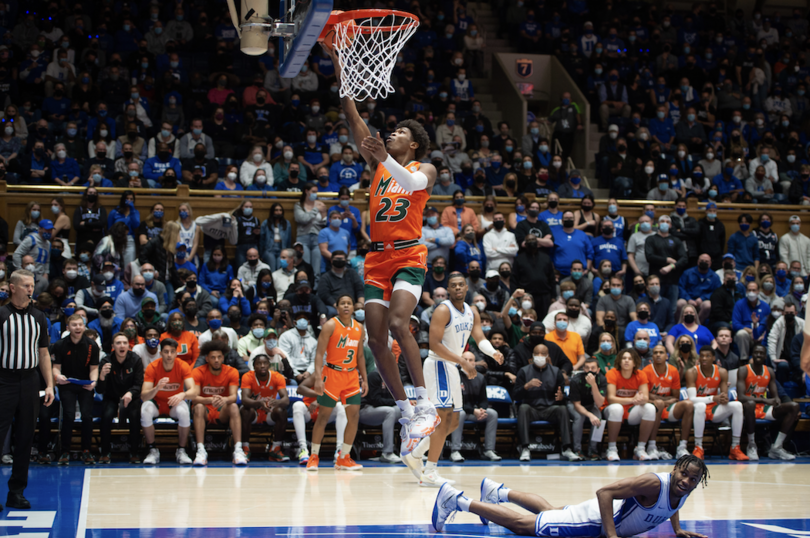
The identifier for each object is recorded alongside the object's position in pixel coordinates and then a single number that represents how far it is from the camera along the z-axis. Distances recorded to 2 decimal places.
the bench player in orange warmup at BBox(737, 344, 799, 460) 11.83
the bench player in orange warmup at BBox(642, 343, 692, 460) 11.53
